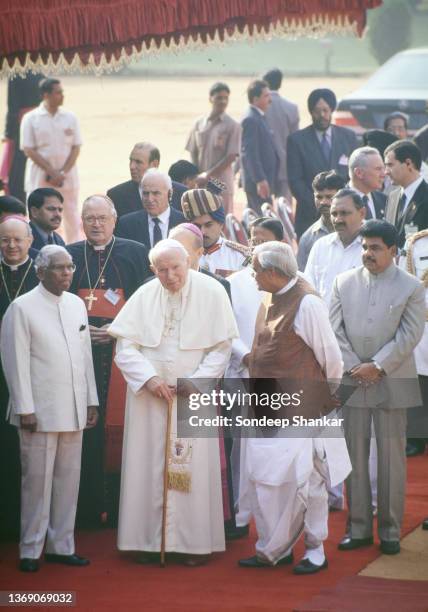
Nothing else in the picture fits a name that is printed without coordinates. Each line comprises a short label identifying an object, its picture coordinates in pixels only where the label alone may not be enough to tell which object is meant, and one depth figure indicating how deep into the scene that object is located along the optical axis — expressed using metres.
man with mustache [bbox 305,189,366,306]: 17.56
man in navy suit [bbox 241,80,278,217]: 30.75
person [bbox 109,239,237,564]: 15.70
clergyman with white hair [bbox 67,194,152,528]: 17.03
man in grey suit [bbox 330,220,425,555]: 15.75
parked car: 34.28
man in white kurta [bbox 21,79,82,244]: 30.98
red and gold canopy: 17.11
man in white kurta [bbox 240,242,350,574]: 14.88
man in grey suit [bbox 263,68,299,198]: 32.41
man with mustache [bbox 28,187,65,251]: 18.06
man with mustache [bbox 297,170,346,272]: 19.25
